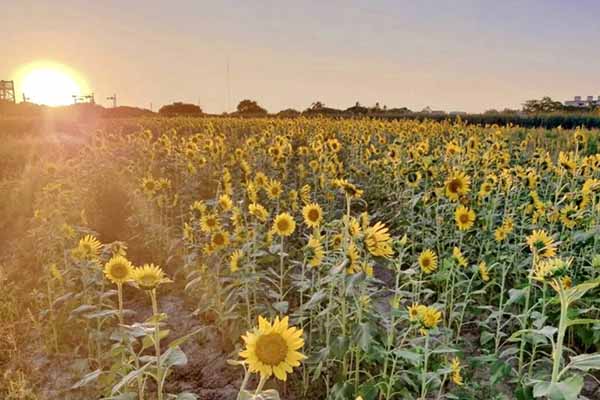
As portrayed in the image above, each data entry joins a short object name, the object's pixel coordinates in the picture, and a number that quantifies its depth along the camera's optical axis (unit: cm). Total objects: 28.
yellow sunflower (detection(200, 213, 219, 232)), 305
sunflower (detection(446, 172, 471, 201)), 317
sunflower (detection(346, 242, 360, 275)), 210
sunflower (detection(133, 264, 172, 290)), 173
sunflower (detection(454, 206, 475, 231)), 304
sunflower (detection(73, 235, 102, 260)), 287
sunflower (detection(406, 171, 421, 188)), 405
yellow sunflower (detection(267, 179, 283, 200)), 356
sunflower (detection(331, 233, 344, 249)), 247
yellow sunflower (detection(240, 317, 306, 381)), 130
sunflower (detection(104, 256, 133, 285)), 211
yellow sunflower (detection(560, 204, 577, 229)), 321
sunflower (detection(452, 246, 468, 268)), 269
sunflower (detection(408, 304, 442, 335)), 191
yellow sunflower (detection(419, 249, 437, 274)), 254
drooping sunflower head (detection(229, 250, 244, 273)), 276
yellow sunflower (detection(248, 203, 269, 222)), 295
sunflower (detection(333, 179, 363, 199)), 218
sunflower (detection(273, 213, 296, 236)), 272
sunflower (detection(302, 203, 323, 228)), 256
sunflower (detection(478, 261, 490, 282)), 284
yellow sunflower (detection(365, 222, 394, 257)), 205
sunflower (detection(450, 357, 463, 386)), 211
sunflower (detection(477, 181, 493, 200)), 363
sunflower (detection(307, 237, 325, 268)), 243
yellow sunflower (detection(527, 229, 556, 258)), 228
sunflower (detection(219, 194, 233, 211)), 328
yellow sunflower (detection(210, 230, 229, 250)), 296
